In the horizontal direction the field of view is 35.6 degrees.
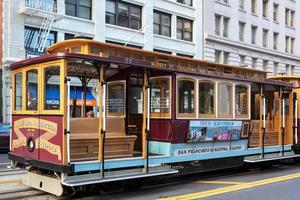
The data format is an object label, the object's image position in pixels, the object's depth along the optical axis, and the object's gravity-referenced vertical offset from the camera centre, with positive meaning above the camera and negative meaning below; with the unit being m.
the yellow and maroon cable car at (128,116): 9.20 -0.23
